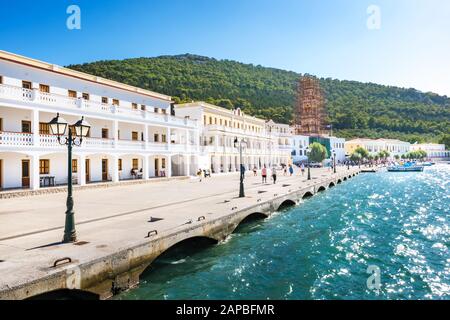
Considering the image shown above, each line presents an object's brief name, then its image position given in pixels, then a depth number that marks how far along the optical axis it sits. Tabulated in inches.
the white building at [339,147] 4346.2
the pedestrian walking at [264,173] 1278.9
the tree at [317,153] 3395.7
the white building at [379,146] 4690.0
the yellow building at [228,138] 2039.9
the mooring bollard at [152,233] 379.7
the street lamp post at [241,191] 776.3
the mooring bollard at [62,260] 270.7
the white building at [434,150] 5568.9
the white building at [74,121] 953.5
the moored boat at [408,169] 3243.1
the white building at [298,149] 3860.7
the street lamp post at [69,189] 352.2
